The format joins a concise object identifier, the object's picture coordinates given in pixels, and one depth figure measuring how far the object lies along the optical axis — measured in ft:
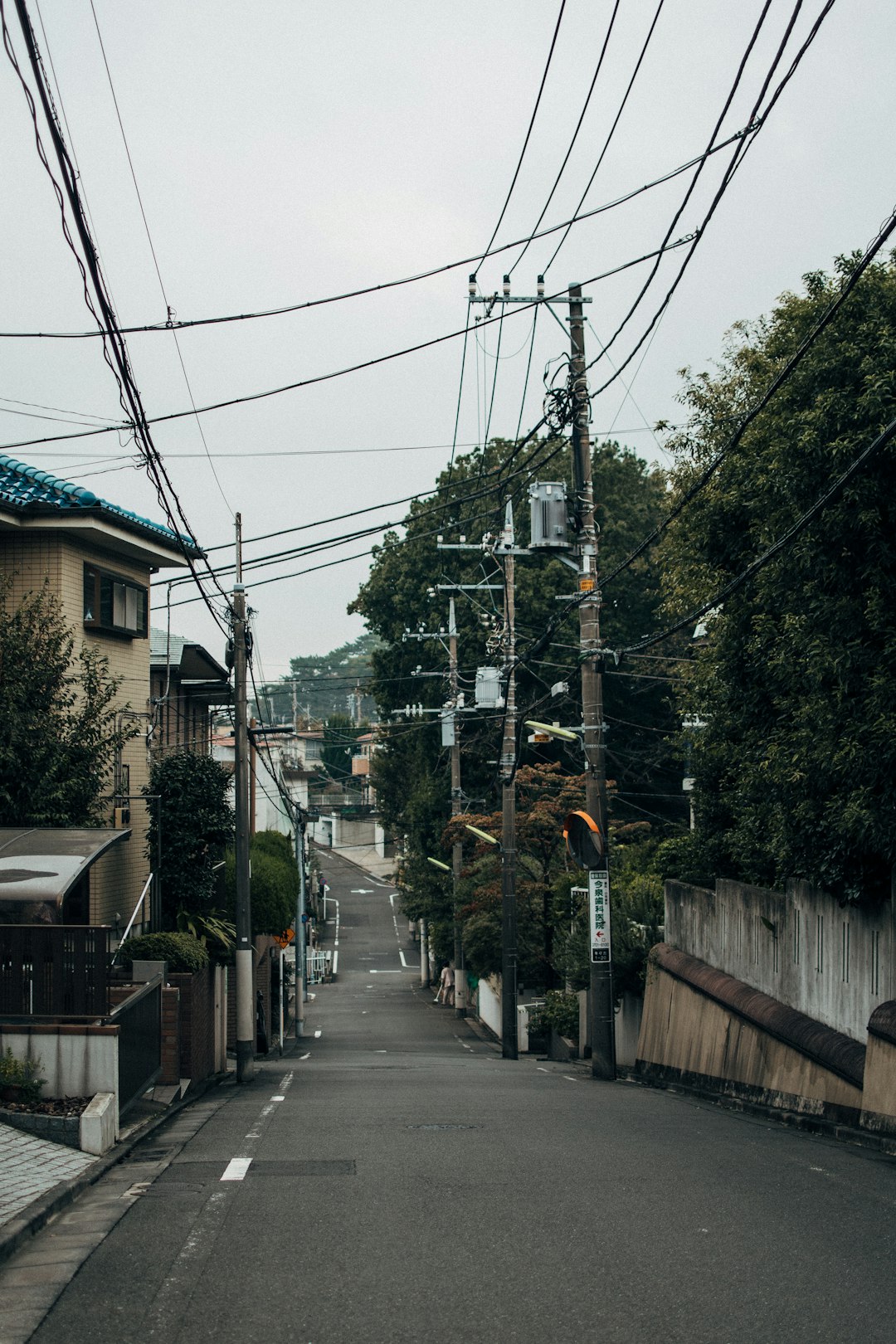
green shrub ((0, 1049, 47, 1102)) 40.27
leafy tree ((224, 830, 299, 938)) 107.76
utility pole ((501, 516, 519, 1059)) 107.04
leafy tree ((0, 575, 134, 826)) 63.62
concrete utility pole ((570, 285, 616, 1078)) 70.08
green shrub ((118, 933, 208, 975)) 68.03
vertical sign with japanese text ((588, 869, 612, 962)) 70.08
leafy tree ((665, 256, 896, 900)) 41.22
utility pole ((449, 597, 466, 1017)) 148.13
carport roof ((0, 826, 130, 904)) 47.50
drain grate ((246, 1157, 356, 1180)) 32.76
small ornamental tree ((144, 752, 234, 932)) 87.10
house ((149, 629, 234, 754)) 105.70
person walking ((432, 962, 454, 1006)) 186.19
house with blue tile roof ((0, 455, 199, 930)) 76.25
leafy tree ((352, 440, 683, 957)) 162.50
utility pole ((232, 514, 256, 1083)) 75.97
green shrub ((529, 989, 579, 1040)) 109.81
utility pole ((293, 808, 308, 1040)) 146.92
